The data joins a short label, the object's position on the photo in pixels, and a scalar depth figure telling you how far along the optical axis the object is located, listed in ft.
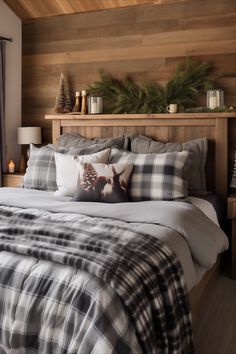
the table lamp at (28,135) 13.73
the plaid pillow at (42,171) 11.00
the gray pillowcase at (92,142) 11.24
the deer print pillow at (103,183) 9.04
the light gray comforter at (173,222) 6.93
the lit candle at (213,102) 11.21
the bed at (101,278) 5.00
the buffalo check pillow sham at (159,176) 9.37
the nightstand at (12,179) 13.32
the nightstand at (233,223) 9.95
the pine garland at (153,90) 11.60
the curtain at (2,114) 13.46
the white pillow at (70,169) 10.02
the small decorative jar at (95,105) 12.70
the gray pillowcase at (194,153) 10.56
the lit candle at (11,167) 13.78
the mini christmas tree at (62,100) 13.21
